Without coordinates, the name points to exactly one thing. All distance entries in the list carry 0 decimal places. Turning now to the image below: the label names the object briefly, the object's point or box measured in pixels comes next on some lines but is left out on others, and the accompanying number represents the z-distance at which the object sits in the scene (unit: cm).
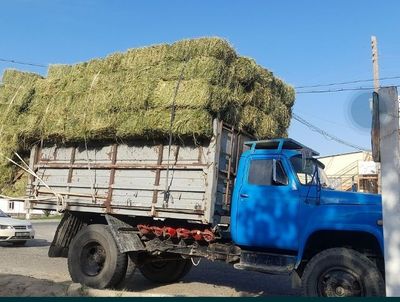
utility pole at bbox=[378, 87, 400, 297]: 421
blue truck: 633
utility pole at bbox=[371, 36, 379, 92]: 1866
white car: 1590
